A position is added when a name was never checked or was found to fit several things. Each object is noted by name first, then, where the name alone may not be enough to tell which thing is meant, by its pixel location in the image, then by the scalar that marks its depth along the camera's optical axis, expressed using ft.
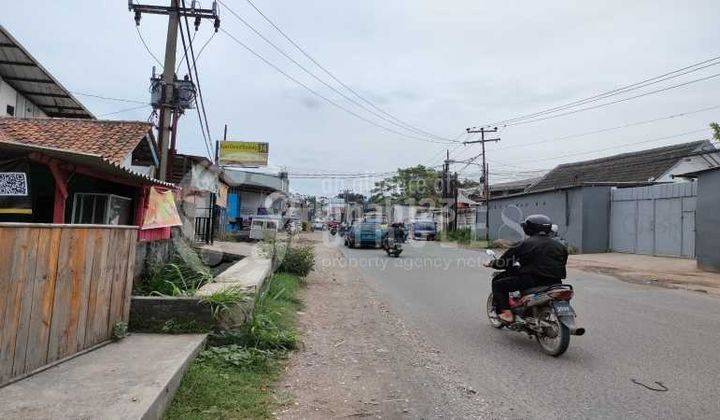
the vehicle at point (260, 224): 95.22
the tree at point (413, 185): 208.23
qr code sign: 22.18
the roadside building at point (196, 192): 67.31
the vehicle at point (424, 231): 139.95
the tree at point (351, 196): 300.81
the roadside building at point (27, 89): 46.91
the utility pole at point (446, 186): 172.17
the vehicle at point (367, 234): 91.76
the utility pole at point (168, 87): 47.55
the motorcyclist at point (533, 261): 21.93
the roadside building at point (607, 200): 81.00
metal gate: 71.72
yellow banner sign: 144.97
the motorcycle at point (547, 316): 20.06
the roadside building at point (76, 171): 26.09
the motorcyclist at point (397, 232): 72.38
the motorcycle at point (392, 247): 71.82
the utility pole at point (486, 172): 132.77
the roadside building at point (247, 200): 133.28
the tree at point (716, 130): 62.75
